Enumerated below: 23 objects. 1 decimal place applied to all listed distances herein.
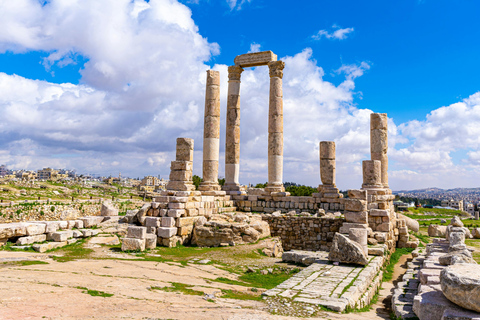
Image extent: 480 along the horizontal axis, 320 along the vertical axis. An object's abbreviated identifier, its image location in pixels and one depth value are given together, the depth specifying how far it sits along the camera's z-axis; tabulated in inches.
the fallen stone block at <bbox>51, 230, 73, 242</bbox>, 543.2
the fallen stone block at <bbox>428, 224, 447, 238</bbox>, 917.8
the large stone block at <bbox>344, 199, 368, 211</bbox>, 533.2
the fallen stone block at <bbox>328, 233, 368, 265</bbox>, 429.7
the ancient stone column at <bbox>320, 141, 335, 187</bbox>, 778.2
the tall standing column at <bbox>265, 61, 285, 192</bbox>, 839.1
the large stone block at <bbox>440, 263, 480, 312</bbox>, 211.0
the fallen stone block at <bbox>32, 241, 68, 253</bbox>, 485.1
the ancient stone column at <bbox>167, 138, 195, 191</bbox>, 634.2
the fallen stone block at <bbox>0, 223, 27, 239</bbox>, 514.1
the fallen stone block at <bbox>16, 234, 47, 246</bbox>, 511.0
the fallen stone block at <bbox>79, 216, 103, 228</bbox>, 673.6
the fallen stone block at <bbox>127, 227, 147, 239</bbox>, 532.0
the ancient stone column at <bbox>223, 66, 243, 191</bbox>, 862.5
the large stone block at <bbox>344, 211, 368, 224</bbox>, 532.1
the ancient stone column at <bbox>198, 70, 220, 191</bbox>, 815.1
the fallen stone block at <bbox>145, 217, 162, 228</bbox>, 580.7
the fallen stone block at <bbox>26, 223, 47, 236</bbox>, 535.8
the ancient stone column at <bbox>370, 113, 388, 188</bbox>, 783.1
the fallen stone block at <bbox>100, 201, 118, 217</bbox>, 826.2
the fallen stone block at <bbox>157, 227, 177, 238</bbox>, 565.6
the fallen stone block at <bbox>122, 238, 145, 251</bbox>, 517.3
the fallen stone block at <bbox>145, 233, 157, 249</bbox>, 540.9
